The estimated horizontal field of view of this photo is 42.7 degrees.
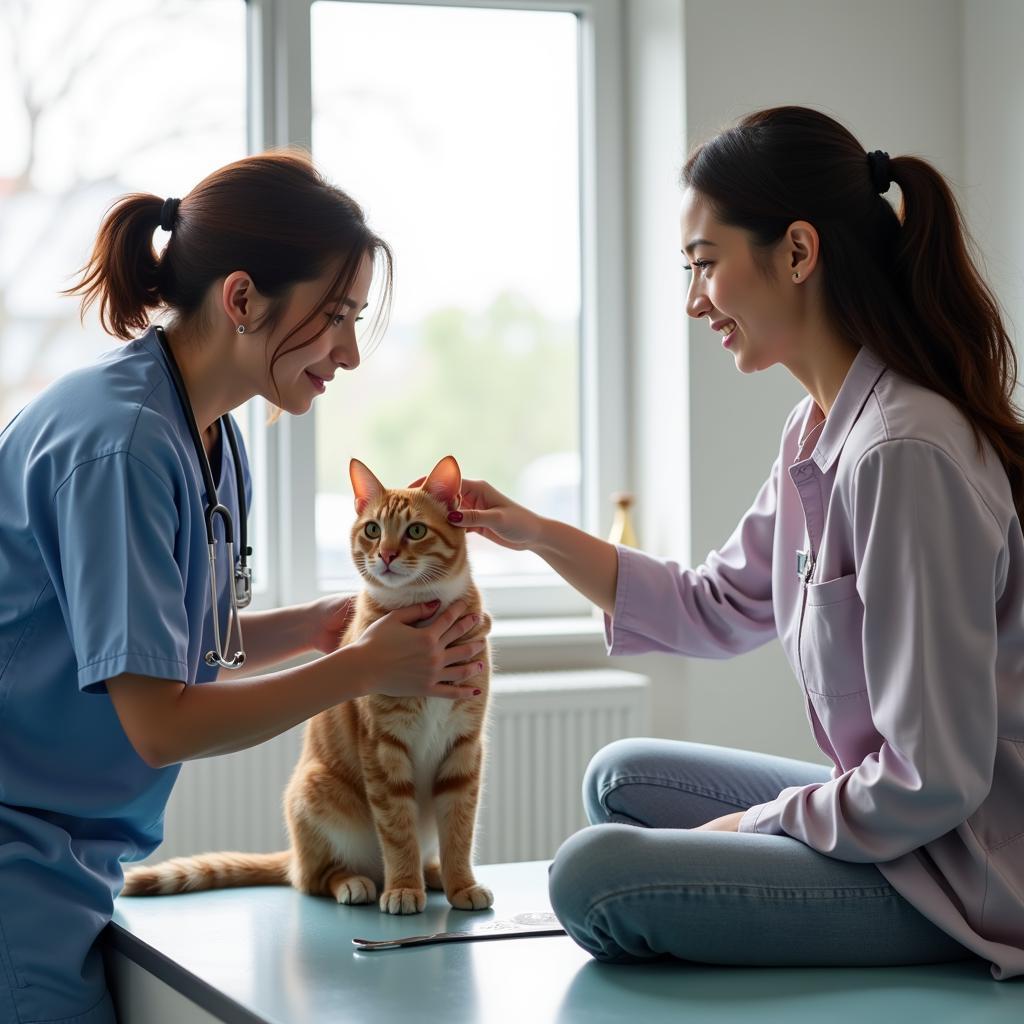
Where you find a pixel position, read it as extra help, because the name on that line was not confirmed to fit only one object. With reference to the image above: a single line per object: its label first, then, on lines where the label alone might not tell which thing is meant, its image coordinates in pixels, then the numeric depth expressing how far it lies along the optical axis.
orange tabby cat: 1.74
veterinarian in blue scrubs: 1.44
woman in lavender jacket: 1.44
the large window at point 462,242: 3.32
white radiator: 2.94
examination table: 1.41
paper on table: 1.62
